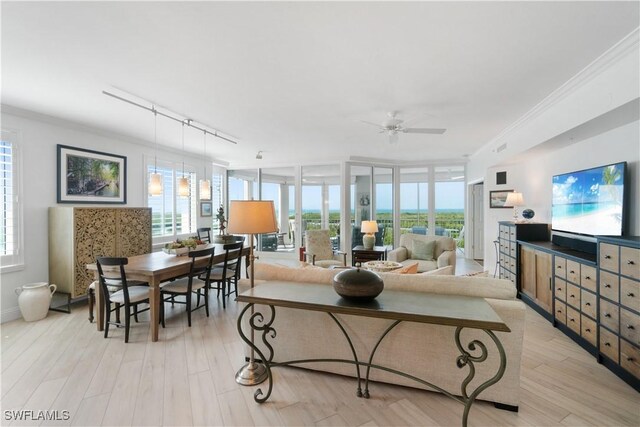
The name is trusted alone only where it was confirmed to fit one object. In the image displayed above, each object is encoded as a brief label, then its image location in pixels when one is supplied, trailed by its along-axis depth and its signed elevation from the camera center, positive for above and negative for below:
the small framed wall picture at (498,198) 5.63 +0.25
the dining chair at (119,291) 2.98 -0.86
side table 5.38 -0.79
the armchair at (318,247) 5.45 -0.67
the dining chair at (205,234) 6.10 -0.48
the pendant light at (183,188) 4.38 +0.35
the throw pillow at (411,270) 3.02 -0.60
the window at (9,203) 3.55 +0.11
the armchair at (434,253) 4.68 -0.71
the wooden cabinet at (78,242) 3.82 -0.41
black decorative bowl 1.89 -0.48
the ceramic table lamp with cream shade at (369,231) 5.51 -0.37
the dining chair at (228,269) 3.99 -0.85
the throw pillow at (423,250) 5.07 -0.67
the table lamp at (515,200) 4.79 +0.17
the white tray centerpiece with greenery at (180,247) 3.84 -0.47
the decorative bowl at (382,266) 3.82 -0.73
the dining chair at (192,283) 3.42 -0.88
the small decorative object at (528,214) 4.62 -0.05
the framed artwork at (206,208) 6.80 +0.07
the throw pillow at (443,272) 2.51 -0.53
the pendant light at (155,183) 3.97 +0.38
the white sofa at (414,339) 2.00 -0.97
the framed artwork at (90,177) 4.16 +0.54
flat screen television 2.84 +0.11
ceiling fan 3.80 +1.13
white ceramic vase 3.53 -1.06
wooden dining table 3.06 -0.67
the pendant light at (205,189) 4.80 +0.37
